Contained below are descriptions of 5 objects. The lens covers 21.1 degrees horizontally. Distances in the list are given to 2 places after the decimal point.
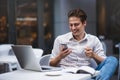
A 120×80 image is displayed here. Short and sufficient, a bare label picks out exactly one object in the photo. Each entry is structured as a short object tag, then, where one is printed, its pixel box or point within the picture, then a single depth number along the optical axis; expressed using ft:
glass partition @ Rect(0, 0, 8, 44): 23.55
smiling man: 10.84
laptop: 9.23
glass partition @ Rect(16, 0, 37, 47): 25.39
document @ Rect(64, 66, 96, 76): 8.95
